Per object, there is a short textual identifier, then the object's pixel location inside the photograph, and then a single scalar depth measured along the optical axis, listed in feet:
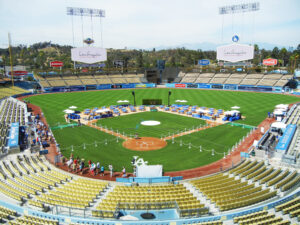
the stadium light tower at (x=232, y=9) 282.36
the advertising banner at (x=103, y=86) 309.42
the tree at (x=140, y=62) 463.54
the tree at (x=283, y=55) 507.14
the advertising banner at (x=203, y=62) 339.98
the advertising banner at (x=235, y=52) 293.37
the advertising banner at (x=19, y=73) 307.17
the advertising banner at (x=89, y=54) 306.55
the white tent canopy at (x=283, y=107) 150.00
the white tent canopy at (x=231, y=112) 144.05
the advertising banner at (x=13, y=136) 95.68
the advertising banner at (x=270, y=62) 294.05
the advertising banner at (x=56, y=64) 314.84
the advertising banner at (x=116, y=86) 314.22
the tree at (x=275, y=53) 526.16
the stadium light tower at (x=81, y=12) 294.25
